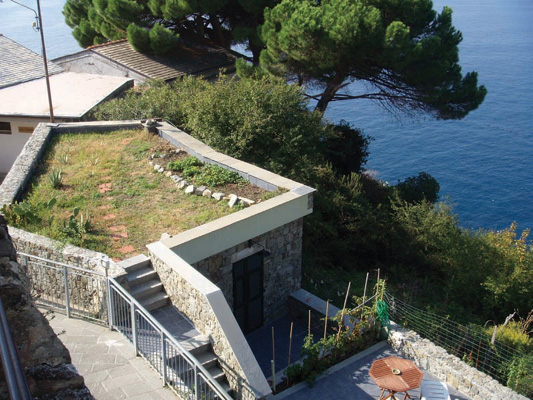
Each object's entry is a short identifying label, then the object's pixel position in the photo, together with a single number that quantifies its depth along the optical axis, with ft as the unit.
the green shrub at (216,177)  43.50
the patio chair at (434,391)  29.78
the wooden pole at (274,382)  31.14
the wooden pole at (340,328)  33.60
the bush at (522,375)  32.79
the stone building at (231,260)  28.71
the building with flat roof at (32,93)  59.88
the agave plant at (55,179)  43.14
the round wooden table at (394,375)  28.76
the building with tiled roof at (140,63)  81.05
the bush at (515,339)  36.63
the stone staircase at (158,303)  29.25
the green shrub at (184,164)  46.16
